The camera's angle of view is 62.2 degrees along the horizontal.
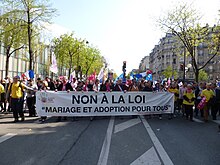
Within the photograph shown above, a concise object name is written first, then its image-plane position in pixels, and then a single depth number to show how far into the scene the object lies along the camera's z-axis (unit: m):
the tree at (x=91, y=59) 35.94
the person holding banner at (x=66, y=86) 8.62
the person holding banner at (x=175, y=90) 9.32
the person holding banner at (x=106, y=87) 8.84
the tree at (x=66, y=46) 29.51
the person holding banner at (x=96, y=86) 8.81
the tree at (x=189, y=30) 16.22
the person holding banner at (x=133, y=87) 8.93
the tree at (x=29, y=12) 13.60
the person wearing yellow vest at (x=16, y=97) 7.29
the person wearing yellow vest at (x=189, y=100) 7.94
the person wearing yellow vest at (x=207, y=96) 7.89
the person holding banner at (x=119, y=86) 8.84
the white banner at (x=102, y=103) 7.69
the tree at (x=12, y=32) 14.38
